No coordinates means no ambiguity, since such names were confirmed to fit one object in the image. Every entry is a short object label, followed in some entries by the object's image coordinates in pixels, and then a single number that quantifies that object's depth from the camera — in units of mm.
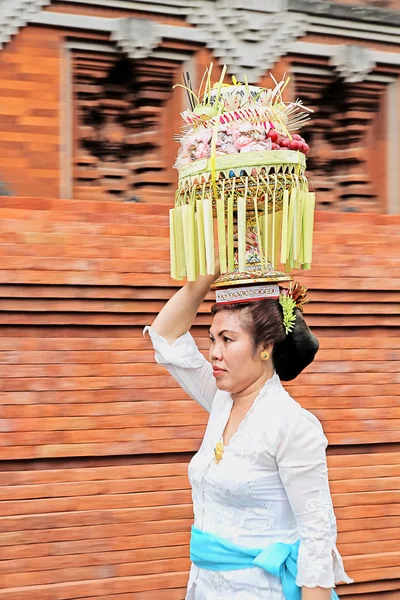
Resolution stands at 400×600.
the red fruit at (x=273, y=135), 4411
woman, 4148
